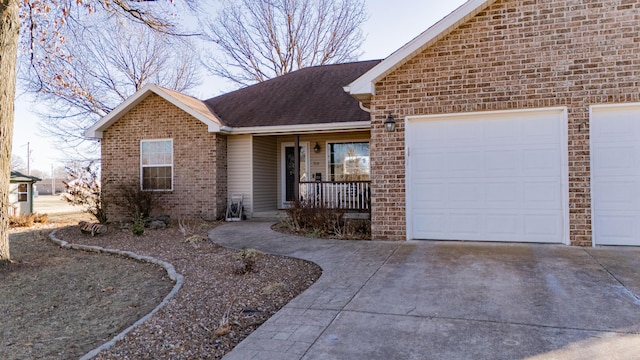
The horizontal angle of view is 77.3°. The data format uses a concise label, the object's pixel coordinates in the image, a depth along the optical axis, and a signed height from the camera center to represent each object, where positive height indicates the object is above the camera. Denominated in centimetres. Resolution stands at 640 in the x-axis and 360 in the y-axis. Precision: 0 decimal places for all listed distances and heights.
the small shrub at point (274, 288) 486 -134
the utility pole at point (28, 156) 4888 +318
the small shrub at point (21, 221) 1234 -119
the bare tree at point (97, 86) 2078 +528
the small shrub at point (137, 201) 1135 -57
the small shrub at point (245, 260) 580 -125
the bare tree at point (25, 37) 737 +321
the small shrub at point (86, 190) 1142 -23
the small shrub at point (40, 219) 1336 -123
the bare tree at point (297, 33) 2406 +896
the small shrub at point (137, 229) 978 -116
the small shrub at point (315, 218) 917 -87
